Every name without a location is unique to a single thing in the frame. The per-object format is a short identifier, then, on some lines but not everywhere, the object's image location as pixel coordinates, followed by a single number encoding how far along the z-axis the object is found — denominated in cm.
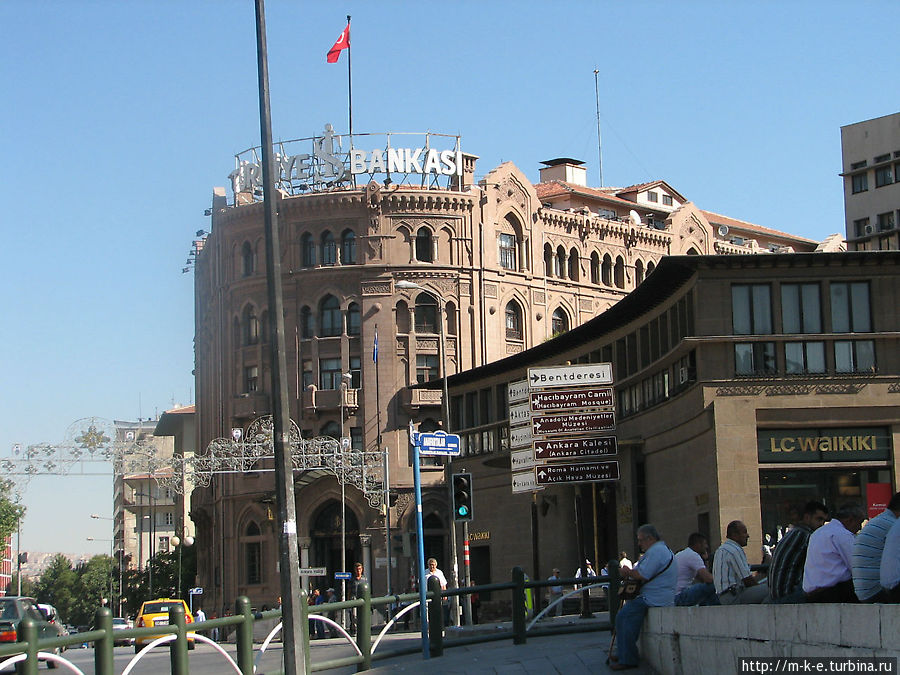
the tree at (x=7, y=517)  9744
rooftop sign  7119
